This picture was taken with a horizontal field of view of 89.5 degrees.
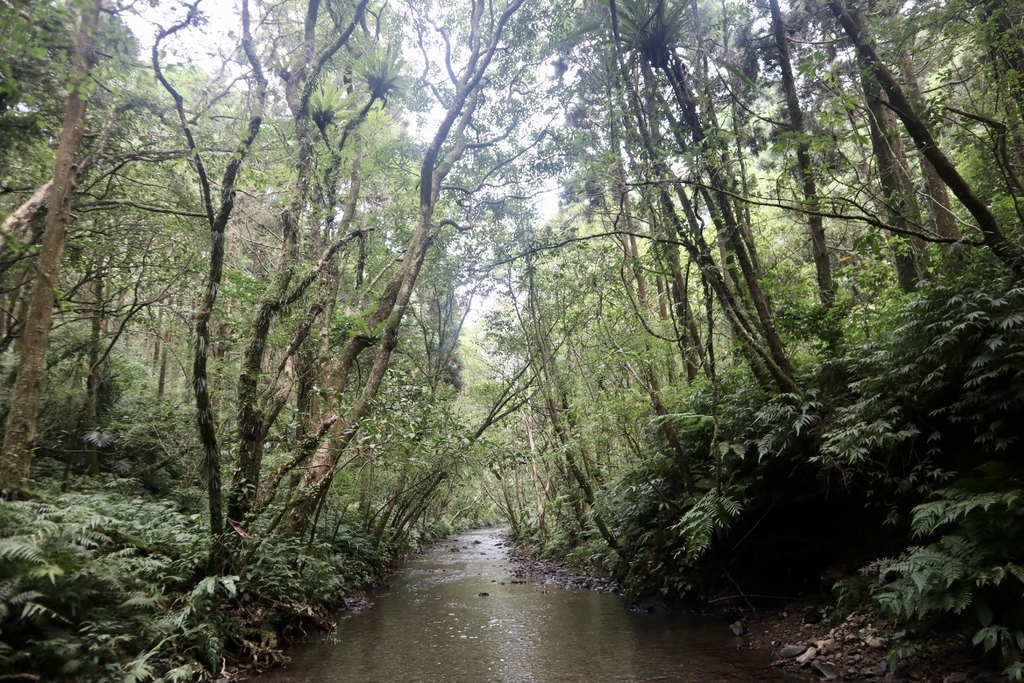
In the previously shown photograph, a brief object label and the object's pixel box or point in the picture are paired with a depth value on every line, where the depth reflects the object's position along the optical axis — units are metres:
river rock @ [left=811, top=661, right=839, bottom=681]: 5.00
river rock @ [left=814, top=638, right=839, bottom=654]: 5.37
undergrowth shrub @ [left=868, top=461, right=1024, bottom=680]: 4.07
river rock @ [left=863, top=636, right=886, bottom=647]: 5.04
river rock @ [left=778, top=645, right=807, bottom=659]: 5.66
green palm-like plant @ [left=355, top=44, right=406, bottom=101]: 10.78
